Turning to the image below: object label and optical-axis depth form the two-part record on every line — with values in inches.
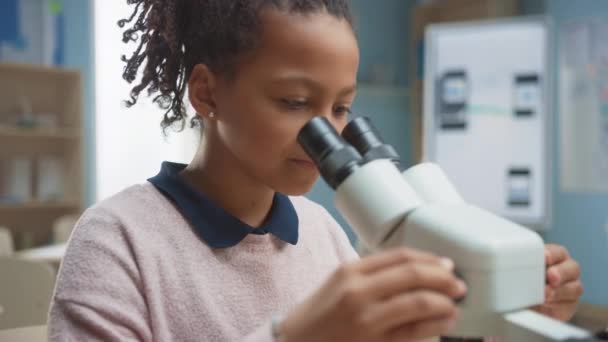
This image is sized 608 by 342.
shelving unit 157.3
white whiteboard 129.8
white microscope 19.1
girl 27.3
